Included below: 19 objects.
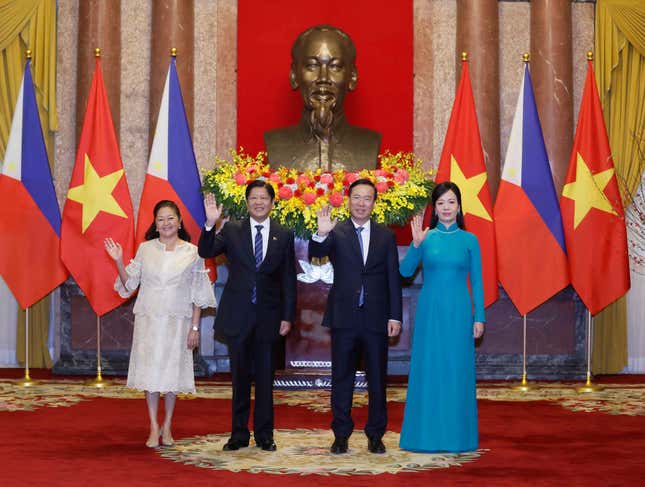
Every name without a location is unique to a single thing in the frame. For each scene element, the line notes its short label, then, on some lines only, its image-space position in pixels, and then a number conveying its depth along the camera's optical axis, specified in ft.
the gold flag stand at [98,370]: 32.63
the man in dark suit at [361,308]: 21.07
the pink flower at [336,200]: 30.63
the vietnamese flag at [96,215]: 33.19
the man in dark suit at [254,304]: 21.13
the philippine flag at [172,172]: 33.42
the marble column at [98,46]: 37.88
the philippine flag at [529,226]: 33.12
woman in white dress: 21.66
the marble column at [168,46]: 38.45
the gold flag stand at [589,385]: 32.27
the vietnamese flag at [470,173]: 32.96
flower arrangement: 30.89
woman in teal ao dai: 21.34
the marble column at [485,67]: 38.60
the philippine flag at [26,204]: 33.40
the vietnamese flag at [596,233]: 33.04
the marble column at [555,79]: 38.27
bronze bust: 34.35
